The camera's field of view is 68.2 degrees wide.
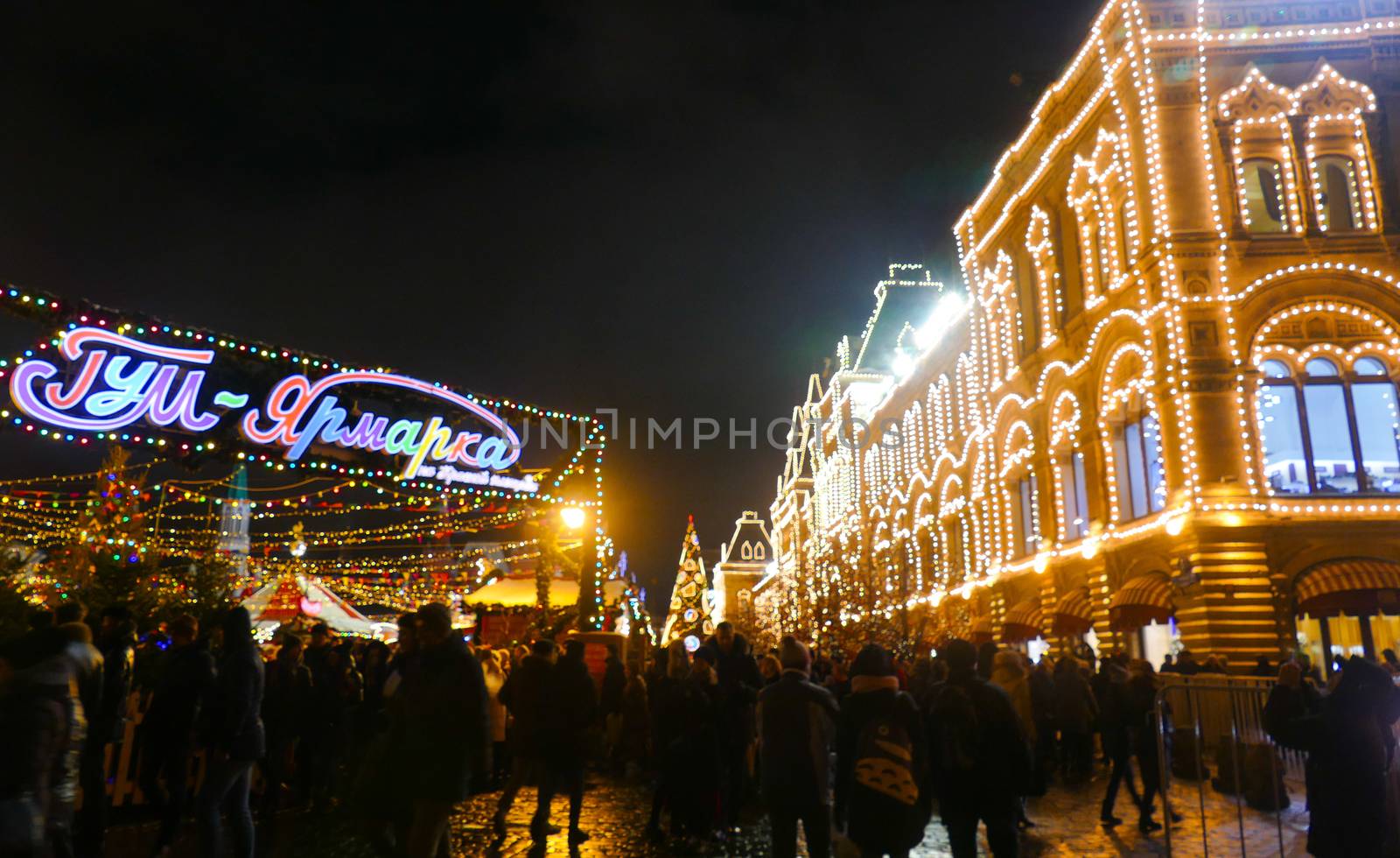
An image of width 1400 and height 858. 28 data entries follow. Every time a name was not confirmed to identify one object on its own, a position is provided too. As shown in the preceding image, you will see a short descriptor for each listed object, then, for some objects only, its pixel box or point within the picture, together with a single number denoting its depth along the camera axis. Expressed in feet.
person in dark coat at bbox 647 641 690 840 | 30.96
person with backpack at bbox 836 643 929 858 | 19.69
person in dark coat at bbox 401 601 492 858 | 17.80
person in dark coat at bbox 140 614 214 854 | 26.73
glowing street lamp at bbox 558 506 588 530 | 72.43
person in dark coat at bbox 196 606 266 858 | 22.18
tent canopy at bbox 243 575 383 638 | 99.71
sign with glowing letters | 46.88
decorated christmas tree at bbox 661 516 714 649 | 128.57
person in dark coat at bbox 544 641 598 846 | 27.96
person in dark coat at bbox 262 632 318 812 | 33.96
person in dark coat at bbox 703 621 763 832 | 33.32
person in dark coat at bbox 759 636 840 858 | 21.72
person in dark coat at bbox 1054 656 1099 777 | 47.03
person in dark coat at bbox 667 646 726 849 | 30.66
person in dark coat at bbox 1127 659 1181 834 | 32.50
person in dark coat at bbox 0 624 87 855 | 14.82
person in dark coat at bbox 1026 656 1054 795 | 47.78
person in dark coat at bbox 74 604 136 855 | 25.73
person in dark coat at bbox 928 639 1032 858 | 20.81
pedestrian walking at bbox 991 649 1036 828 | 32.68
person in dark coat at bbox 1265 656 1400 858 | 21.66
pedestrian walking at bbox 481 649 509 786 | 39.75
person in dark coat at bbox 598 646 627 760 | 47.67
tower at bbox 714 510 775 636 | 390.01
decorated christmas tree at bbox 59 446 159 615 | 57.21
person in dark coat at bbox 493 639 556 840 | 27.99
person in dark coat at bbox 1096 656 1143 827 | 33.55
